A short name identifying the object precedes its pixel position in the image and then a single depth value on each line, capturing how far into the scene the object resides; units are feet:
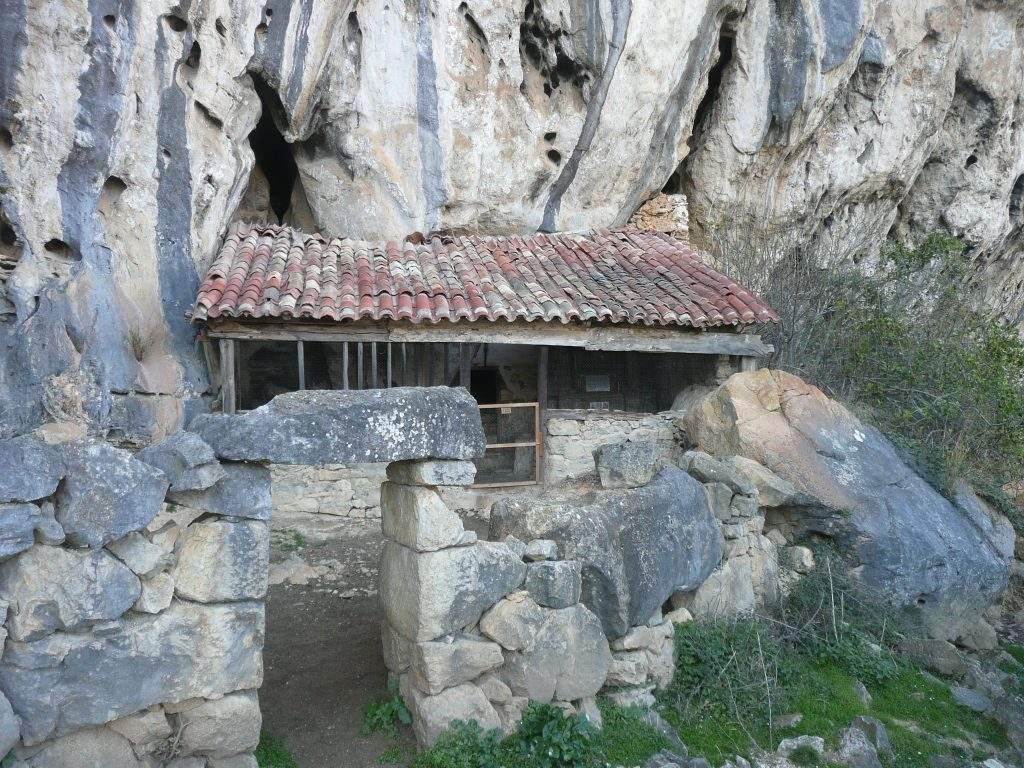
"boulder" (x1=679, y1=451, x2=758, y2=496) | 18.35
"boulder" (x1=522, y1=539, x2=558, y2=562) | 13.71
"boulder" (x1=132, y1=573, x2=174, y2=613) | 9.85
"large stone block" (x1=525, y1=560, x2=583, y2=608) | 13.39
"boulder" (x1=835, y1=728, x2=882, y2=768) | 14.08
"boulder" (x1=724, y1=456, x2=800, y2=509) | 19.62
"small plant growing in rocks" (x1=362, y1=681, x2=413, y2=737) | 13.05
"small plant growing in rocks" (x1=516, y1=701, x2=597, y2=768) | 12.30
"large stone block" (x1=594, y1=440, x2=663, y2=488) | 16.69
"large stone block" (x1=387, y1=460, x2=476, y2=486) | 12.05
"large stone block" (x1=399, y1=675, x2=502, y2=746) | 12.33
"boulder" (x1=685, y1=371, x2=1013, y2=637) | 19.72
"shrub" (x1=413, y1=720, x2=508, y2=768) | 11.96
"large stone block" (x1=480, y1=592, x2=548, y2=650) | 12.93
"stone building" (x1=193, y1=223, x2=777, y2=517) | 24.89
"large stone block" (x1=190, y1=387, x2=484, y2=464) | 10.42
